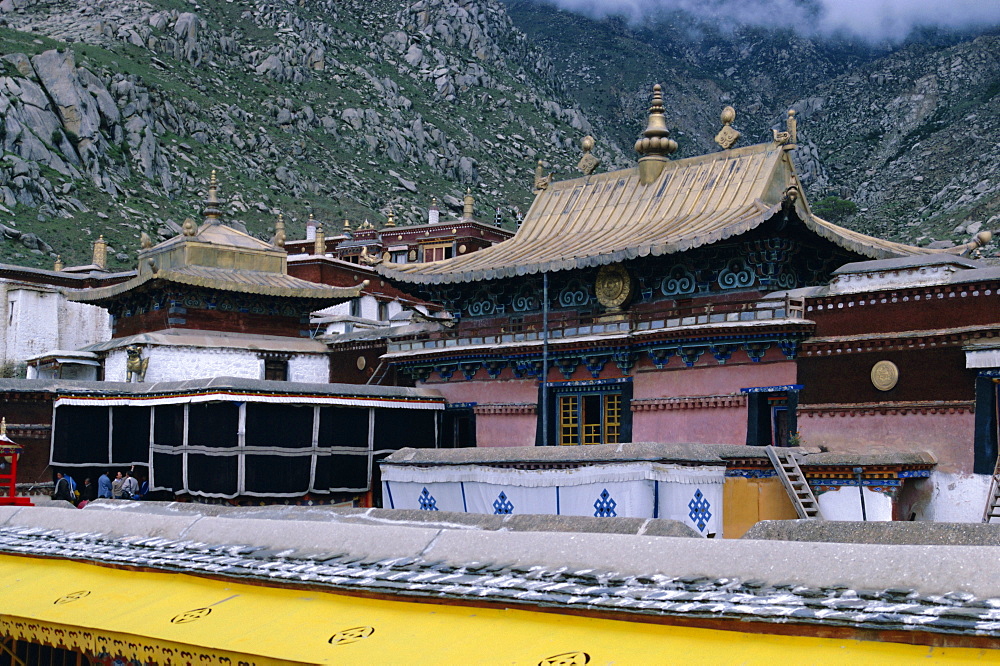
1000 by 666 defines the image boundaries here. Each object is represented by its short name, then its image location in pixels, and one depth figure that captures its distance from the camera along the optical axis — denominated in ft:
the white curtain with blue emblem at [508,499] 59.67
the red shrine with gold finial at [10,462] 61.57
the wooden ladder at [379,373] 88.99
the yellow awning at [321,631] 18.45
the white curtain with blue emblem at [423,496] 64.39
